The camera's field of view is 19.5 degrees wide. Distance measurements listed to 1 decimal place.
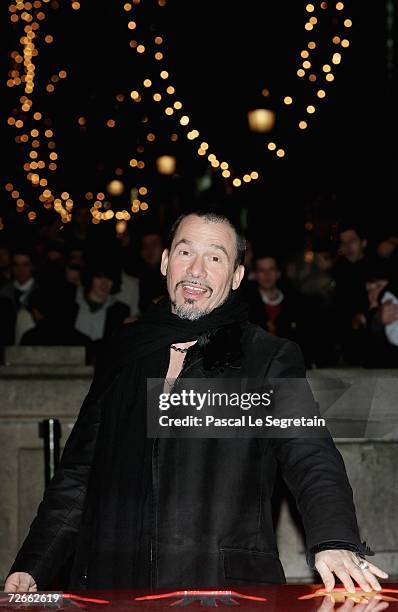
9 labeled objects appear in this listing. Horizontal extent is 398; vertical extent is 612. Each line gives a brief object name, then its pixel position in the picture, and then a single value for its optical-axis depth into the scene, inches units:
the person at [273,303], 397.7
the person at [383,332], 351.3
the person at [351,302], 393.1
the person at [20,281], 500.1
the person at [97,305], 432.5
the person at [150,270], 441.1
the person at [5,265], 514.0
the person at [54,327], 422.3
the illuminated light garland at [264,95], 599.0
